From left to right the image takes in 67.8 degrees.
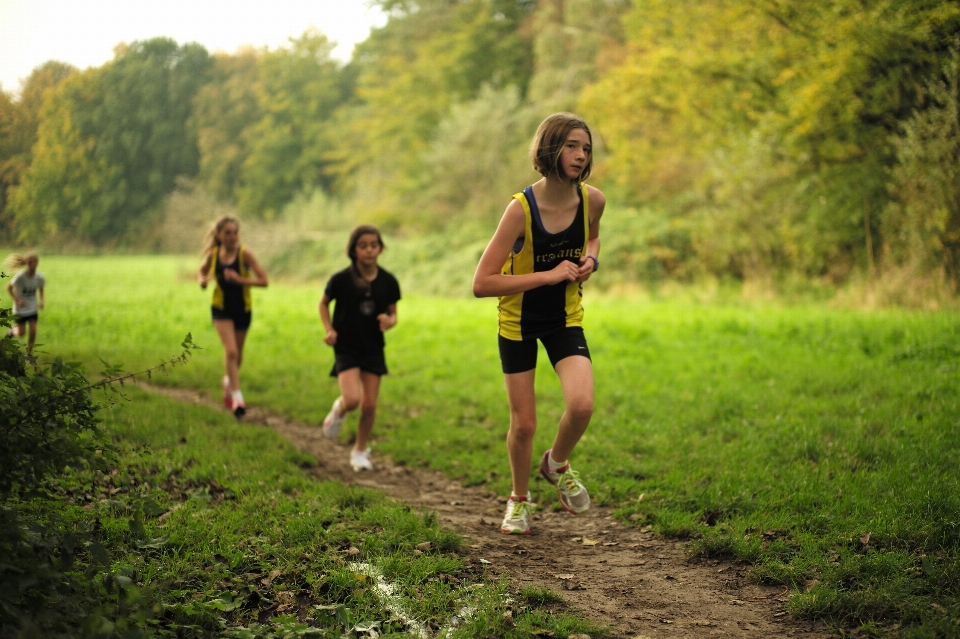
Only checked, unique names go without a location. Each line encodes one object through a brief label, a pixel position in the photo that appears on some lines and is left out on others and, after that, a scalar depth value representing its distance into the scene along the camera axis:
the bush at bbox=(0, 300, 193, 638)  2.83
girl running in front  4.42
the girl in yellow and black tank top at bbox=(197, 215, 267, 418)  8.25
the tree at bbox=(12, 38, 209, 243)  9.98
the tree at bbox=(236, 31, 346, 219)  32.44
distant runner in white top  9.72
